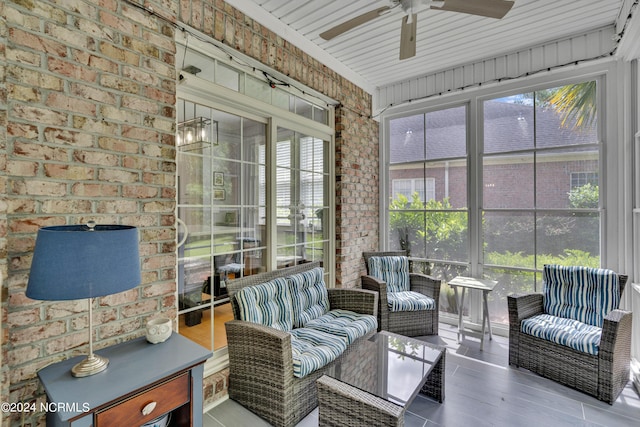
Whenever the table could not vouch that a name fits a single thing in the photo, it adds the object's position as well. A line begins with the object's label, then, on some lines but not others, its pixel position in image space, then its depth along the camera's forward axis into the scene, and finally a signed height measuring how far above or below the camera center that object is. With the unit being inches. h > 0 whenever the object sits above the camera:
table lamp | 46.3 -8.0
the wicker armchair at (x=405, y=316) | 129.1 -45.1
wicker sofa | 78.1 -37.8
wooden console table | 47.6 -29.0
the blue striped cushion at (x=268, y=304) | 89.2 -28.5
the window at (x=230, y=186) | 88.4 +9.7
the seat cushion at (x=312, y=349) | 79.0 -38.8
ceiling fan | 69.4 +50.2
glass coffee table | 62.4 -40.6
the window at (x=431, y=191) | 149.3 +11.5
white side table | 125.7 -31.5
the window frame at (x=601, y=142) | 113.9 +28.4
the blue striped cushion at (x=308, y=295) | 105.7 -30.5
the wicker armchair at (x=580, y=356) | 87.8 -46.2
